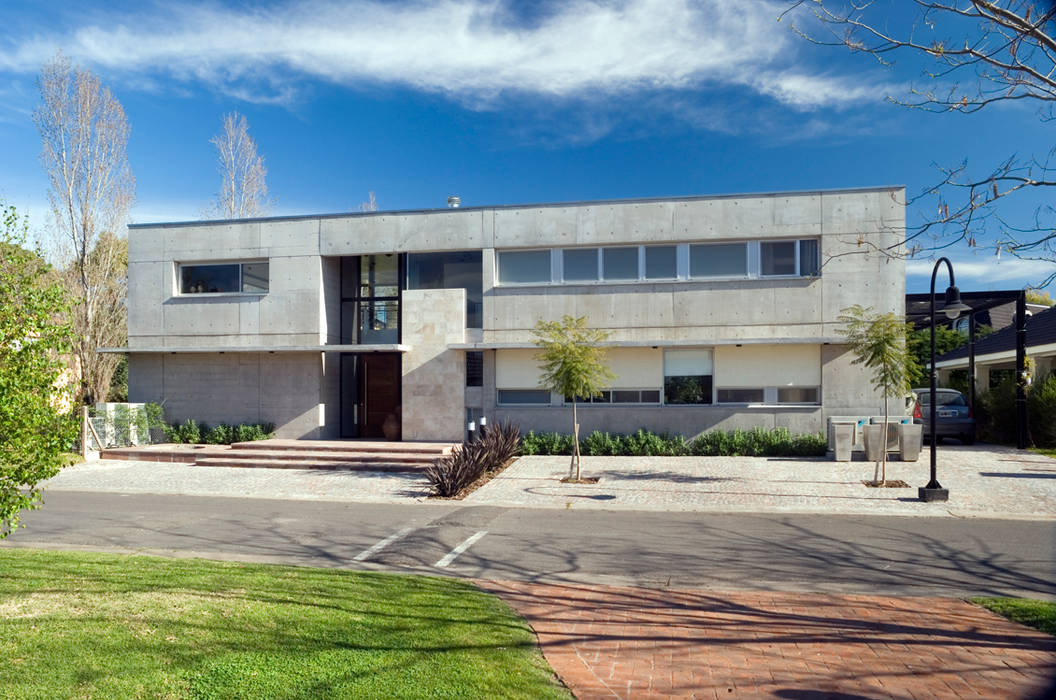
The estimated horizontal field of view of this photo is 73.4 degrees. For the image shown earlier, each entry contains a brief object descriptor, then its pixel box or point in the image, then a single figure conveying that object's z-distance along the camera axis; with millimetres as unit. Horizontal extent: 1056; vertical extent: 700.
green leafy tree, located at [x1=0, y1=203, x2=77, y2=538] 6031
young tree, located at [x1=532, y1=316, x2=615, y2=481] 15359
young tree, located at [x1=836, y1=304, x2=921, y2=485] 14031
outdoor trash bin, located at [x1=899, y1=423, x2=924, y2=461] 16688
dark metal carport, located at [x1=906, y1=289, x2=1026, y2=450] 19469
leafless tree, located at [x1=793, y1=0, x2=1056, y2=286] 4918
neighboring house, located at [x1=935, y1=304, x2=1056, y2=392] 22484
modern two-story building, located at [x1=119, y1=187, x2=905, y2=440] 18984
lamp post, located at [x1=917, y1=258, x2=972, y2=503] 12438
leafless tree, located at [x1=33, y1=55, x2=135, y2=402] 27250
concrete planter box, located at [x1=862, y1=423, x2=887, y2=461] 15359
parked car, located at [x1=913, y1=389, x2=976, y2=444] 21359
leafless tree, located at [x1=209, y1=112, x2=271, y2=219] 35406
